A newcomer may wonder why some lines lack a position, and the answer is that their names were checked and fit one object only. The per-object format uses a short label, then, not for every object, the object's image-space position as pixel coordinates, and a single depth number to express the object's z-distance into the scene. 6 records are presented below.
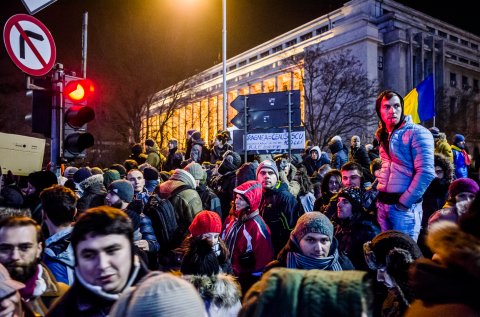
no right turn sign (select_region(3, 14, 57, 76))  5.32
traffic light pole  5.91
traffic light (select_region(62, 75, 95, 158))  5.98
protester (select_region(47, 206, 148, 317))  1.95
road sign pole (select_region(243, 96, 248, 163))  8.45
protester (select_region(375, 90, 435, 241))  3.89
